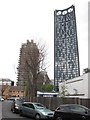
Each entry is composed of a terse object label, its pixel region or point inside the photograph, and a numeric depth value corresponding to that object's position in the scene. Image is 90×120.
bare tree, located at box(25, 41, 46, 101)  22.56
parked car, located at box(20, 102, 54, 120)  10.25
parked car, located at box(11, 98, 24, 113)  13.64
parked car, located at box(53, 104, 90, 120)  7.96
